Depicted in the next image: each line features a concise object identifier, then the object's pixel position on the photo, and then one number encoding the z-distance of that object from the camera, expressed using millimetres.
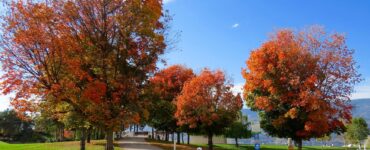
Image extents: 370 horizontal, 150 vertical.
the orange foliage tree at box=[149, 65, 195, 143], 43072
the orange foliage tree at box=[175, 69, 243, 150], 33781
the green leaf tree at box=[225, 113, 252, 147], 48688
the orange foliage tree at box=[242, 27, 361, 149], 23078
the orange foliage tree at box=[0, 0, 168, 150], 13859
